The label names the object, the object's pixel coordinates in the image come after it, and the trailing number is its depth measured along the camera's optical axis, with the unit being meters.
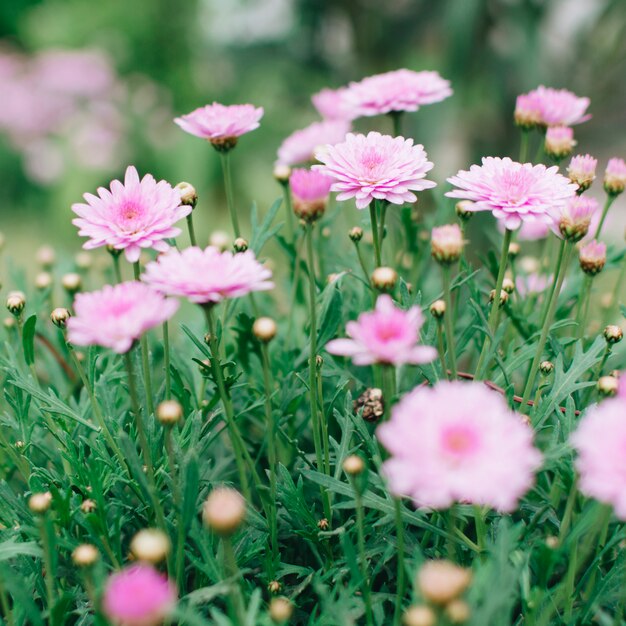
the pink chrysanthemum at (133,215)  0.61
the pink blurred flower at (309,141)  0.93
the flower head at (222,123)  0.72
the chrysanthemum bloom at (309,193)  0.58
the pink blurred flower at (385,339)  0.46
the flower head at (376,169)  0.63
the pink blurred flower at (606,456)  0.40
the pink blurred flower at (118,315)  0.47
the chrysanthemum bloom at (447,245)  0.57
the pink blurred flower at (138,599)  0.39
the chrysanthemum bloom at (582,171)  0.71
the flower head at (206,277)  0.50
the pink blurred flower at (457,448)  0.40
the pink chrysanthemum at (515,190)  0.60
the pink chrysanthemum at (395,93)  0.83
